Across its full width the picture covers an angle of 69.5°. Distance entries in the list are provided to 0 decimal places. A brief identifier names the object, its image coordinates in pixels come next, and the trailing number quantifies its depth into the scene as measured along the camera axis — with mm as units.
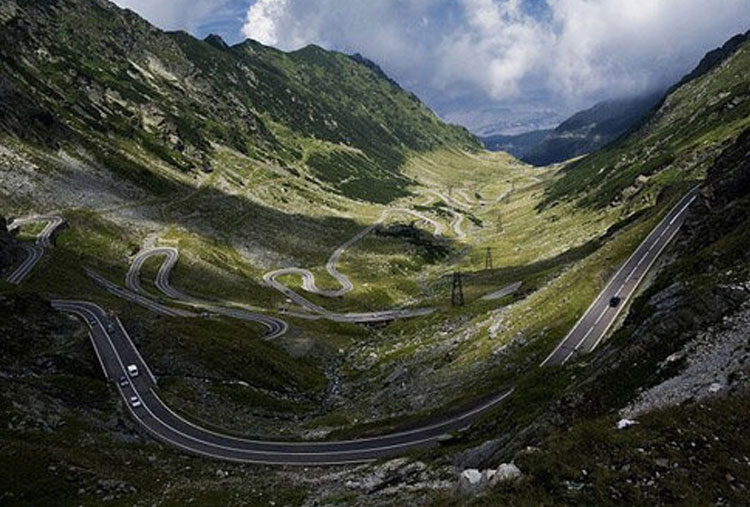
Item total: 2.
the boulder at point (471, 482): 24208
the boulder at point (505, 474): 23406
